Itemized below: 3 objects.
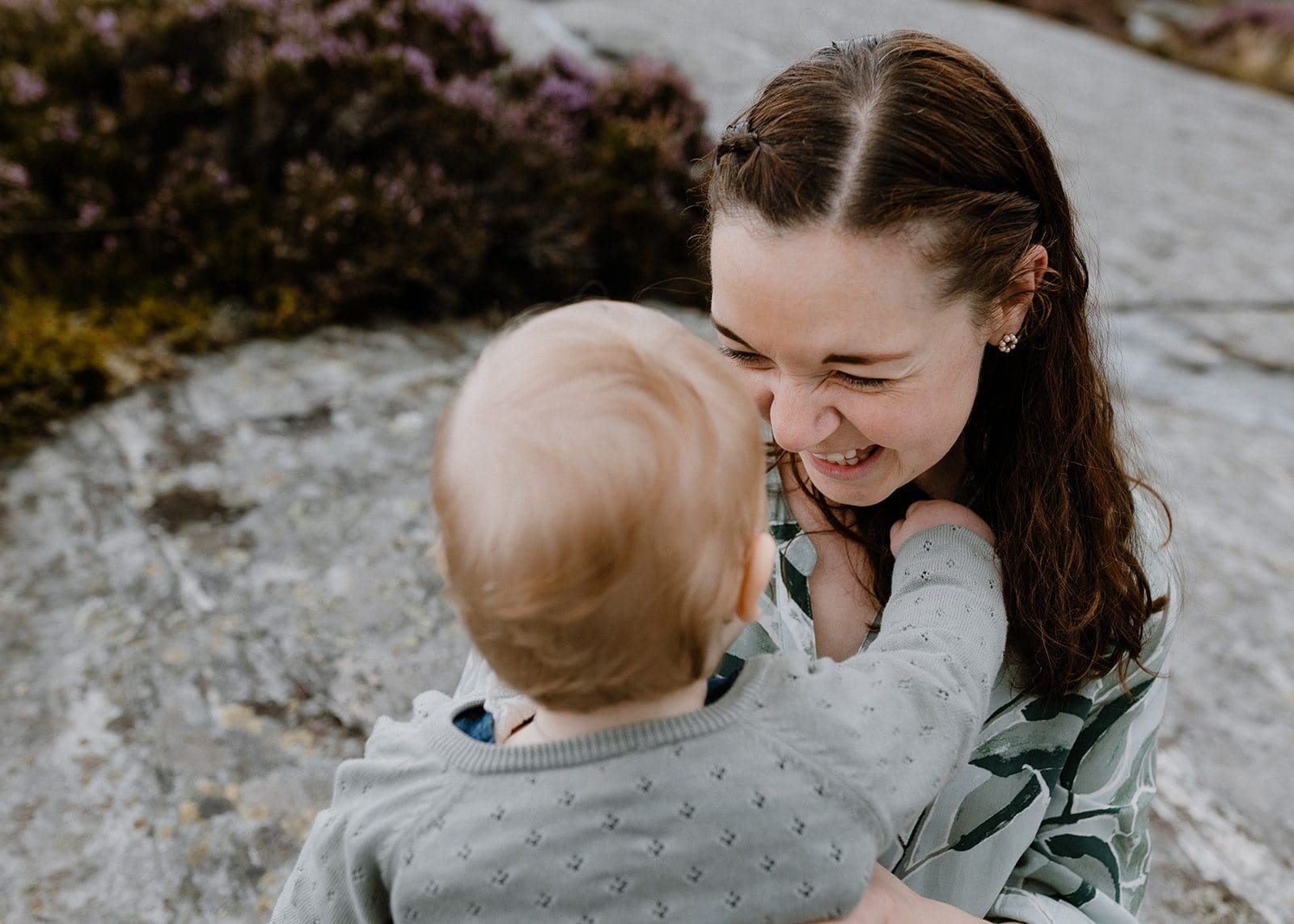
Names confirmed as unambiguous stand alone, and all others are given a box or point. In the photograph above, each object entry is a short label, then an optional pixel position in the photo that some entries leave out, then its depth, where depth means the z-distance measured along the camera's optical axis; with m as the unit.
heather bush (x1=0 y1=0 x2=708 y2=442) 1.63
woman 0.65
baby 0.53
